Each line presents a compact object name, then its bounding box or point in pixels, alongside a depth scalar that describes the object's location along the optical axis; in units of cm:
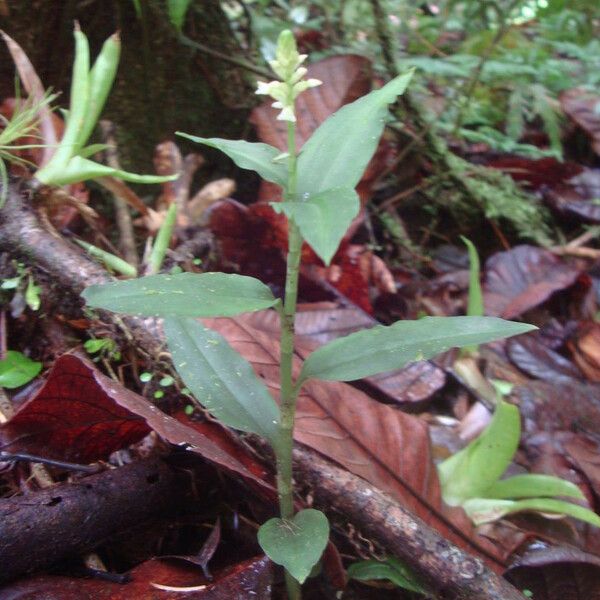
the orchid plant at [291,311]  22
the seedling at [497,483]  33
